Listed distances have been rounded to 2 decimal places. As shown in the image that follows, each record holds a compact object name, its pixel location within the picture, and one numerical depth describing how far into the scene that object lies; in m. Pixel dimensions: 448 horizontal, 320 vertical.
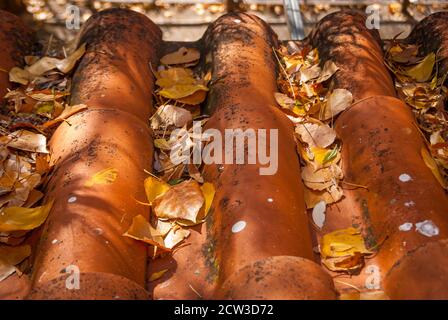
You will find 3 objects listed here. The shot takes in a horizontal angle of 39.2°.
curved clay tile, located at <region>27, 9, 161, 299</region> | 1.79
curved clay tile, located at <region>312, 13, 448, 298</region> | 1.80
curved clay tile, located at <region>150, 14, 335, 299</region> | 1.71
